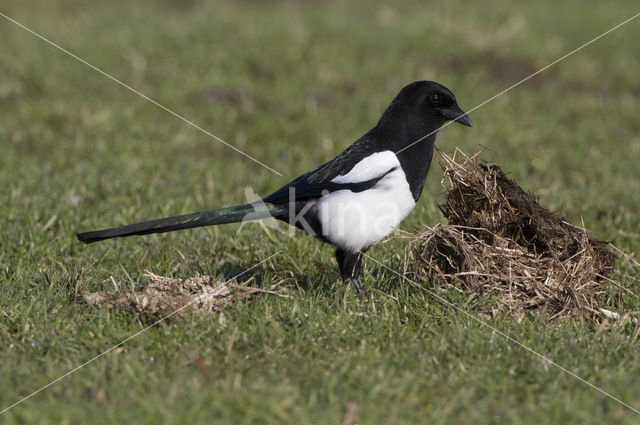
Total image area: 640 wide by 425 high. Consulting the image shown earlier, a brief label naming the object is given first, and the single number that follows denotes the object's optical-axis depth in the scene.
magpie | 7.12
